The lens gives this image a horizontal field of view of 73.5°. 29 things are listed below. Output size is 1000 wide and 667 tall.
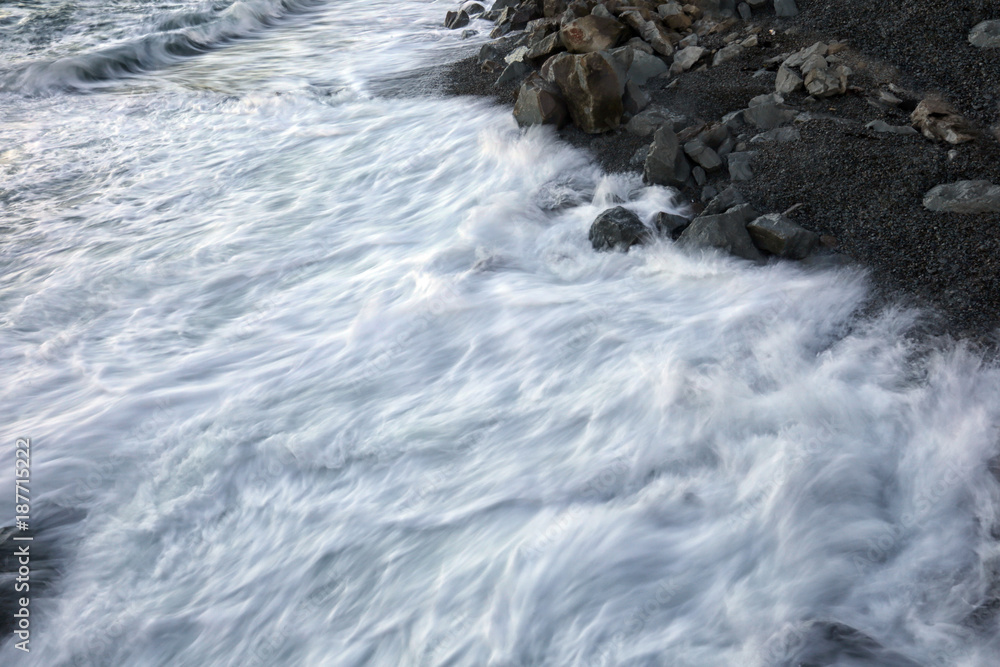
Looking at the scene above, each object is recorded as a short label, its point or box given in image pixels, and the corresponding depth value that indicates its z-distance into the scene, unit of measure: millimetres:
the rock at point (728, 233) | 3459
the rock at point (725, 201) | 3709
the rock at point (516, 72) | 5805
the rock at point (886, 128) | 3805
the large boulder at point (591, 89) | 4570
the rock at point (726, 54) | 5078
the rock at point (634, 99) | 4773
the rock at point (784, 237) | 3358
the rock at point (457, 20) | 8188
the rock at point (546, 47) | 5535
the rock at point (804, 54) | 4570
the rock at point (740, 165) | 3893
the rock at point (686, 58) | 5129
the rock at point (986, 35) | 4137
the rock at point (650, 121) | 4500
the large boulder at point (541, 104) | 4816
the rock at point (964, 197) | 3223
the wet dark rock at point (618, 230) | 3715
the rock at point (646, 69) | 5164
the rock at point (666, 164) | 4012
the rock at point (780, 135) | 4035
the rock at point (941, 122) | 3617
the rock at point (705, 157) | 4012
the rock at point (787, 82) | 4395
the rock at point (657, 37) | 5344
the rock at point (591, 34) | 5383
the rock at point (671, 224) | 3703
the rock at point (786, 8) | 5312
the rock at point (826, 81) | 4238
